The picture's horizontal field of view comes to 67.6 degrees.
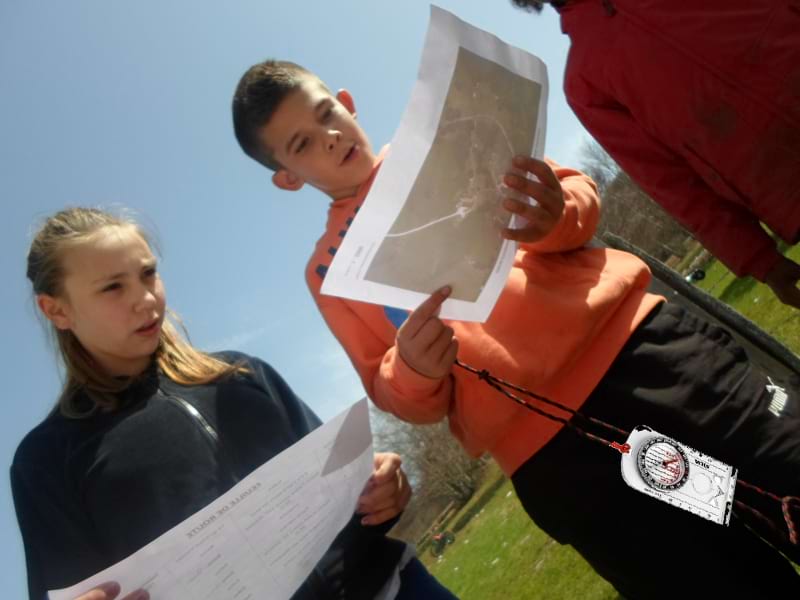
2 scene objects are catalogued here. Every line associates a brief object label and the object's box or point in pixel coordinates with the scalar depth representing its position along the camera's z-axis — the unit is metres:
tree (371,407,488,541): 31.19
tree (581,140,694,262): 28.52
